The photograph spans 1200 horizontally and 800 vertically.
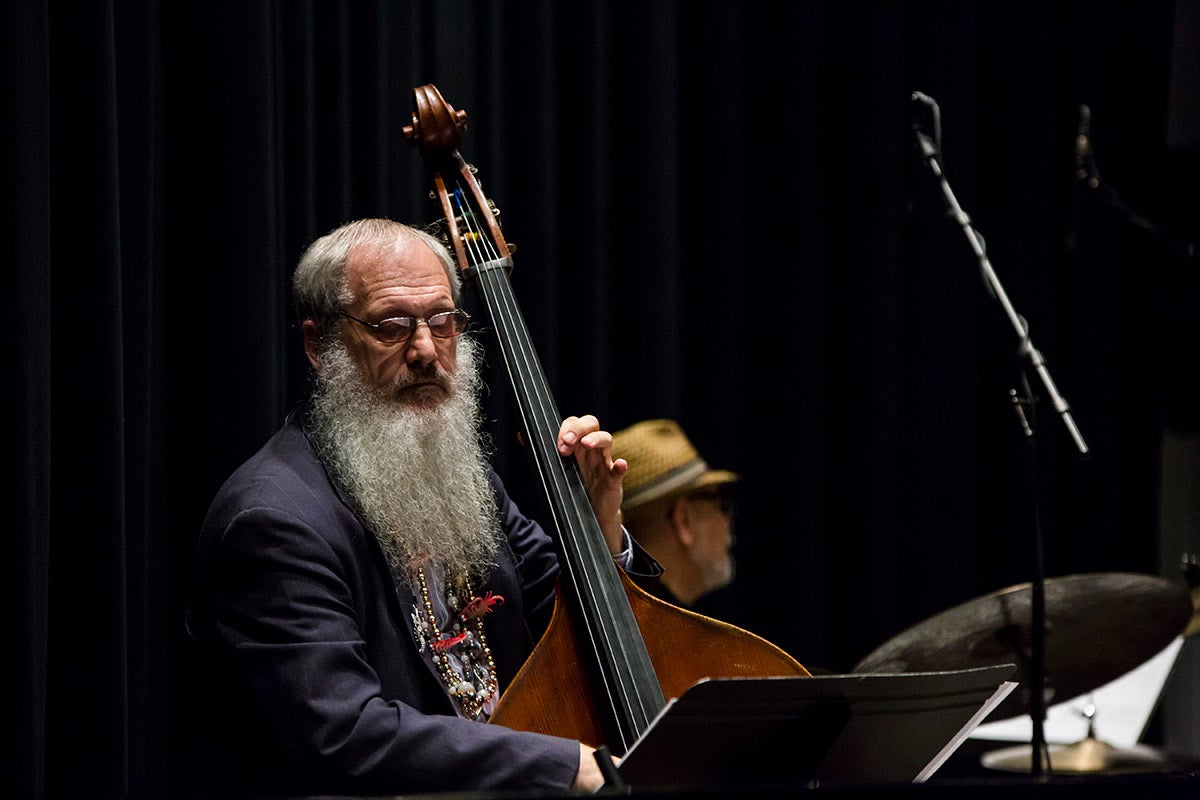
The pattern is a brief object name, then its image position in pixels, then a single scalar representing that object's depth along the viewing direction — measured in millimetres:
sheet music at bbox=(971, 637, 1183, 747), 6609
